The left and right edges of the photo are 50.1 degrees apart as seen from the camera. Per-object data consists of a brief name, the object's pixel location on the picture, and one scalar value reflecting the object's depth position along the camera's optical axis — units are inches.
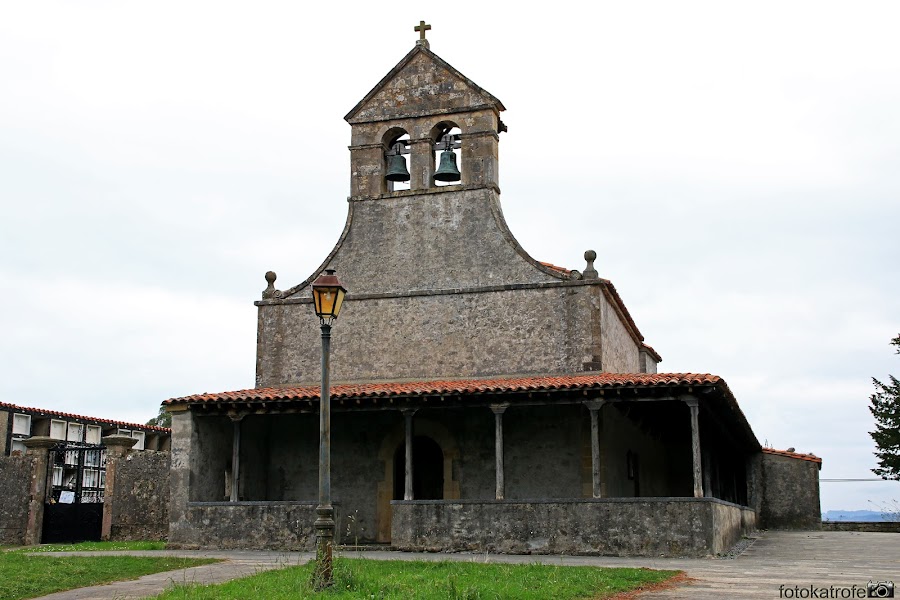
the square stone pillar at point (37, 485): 844.6
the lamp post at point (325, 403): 420.8
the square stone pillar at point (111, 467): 864.3
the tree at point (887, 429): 1353.3
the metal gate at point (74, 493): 856.3
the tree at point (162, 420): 1901.8
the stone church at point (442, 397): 672.4
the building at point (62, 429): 1096.2
